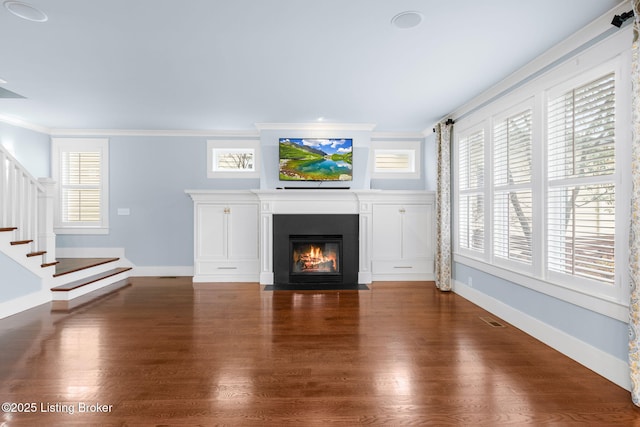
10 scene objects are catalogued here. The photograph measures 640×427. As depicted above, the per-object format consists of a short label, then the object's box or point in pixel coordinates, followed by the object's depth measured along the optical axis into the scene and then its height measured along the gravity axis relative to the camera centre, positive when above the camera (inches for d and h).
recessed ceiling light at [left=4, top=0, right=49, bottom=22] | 87.4 +58.5
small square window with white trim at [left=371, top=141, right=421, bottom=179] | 232.2 +39.8
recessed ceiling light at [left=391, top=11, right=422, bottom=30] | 91.1 +58.2
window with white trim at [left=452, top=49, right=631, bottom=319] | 89.7 +10.2
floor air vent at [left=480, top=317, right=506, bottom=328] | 132.6 -48.0
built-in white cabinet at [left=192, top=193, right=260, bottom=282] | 212.8 -18.6
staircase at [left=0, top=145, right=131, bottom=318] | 149.4 -15.6
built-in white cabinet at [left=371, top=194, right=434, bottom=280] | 212.2 -17.9
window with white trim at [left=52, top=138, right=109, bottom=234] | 224.2 +20.9
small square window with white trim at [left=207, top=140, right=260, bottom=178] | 229.5 +40.3
